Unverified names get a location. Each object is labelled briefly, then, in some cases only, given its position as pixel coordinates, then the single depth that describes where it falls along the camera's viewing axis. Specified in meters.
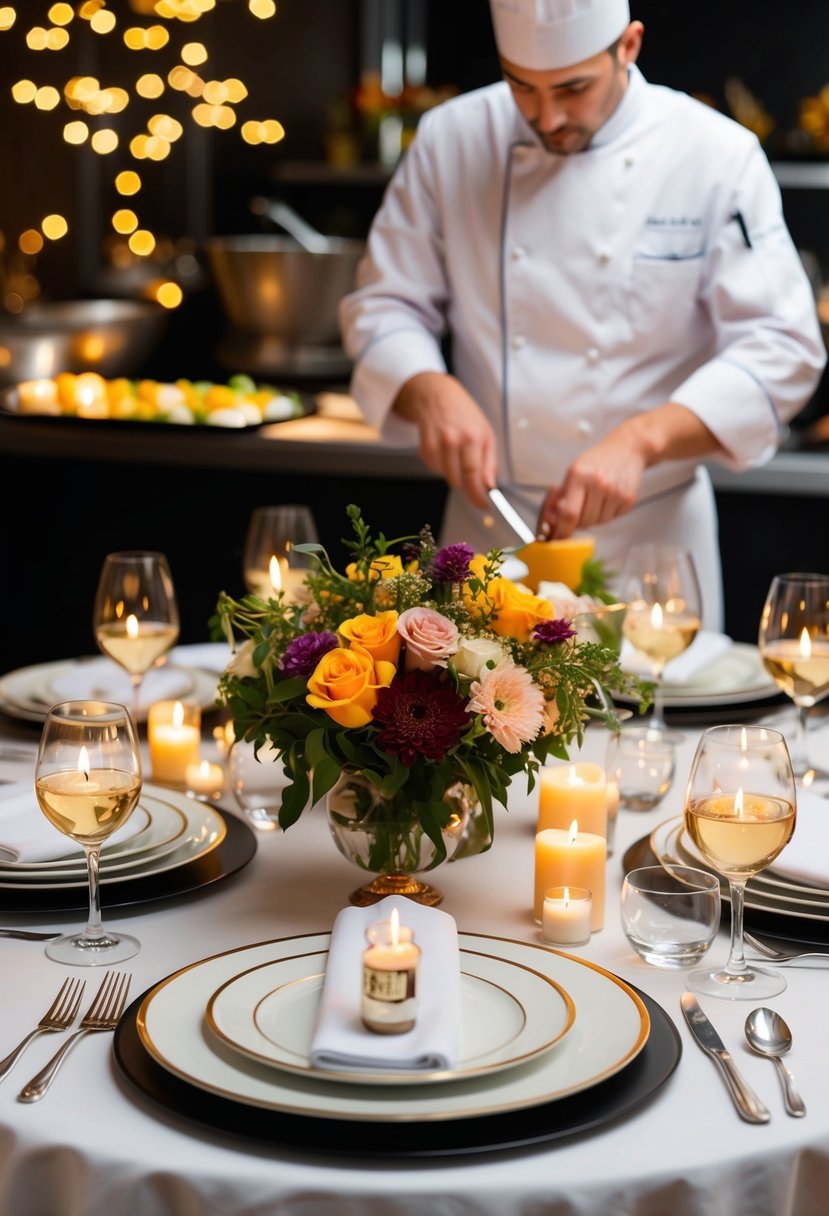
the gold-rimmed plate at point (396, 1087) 0.83
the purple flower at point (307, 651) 1.12
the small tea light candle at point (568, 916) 1.11
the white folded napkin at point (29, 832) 1.18
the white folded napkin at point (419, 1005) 0.85
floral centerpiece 1.07
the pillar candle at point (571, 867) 1.15
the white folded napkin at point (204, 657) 1.78
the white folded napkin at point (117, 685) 1.65
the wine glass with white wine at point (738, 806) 1.03
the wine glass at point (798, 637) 1.44
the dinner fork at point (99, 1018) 0.88
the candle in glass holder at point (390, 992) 0.88
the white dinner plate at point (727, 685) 1.67
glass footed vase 1.13
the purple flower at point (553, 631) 1.13
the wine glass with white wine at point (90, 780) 1.05
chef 2.18
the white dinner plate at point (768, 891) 1.14
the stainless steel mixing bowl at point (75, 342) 3.28
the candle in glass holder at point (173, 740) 1.46
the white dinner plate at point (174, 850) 1.16
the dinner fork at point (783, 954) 1.08
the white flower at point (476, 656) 1.09
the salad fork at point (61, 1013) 0.92
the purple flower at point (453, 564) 1.13
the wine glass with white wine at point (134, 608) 1.49
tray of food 3.08
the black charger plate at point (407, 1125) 0.82
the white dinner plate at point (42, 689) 1.62
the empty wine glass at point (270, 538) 1.74
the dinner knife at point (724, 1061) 0.87
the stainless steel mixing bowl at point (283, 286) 3.36
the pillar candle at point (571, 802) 1.24
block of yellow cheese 1.59
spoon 0.94
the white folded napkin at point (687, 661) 1.71
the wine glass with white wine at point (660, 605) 1.57
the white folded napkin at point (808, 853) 1.16
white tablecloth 0.79
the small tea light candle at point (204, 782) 1.45
